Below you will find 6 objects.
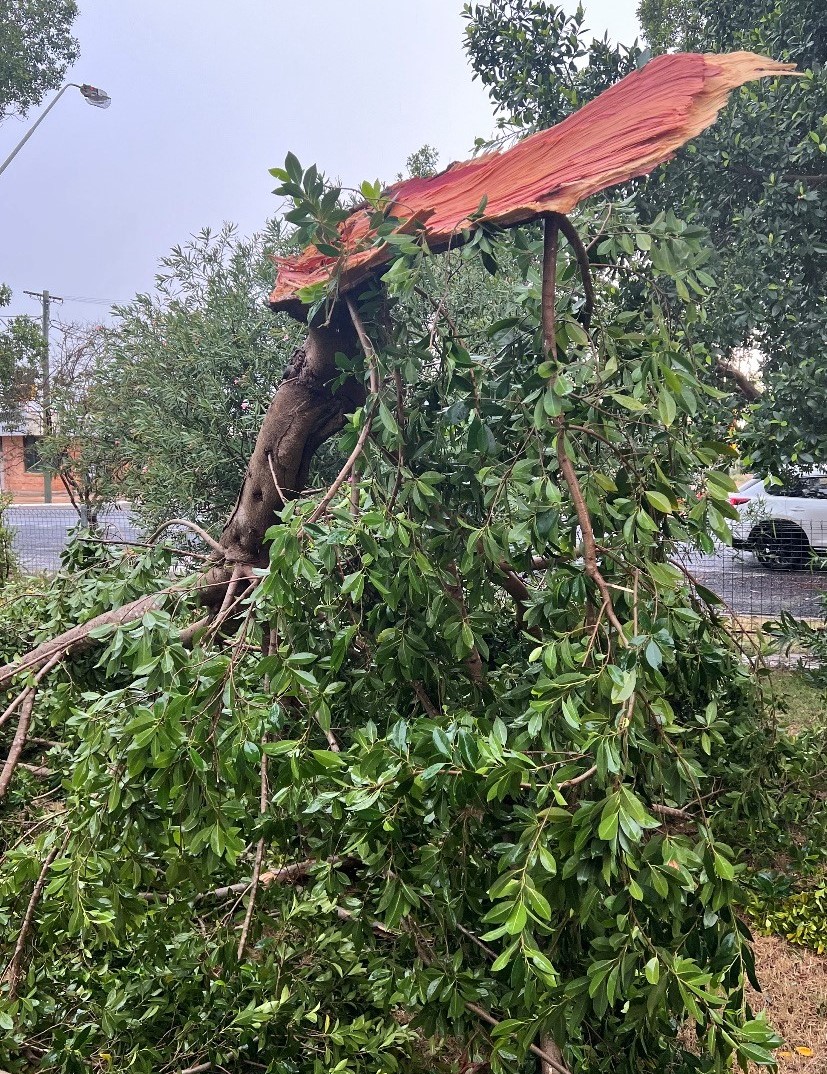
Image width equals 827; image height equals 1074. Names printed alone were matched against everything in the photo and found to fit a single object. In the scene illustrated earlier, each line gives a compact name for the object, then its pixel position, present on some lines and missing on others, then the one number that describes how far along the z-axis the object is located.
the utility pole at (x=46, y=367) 8.58
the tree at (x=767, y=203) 2.95
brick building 14.25
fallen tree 1.02
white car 7.41
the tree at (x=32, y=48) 8.44
